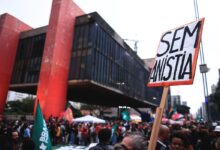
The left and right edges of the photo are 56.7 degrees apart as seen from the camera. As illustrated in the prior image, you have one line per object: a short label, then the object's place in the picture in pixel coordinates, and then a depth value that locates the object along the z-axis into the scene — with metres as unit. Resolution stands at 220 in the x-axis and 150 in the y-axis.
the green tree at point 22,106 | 80.19
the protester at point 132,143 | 2.40
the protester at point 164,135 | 3.84
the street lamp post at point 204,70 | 16.00
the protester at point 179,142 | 3.26
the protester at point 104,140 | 3.74
